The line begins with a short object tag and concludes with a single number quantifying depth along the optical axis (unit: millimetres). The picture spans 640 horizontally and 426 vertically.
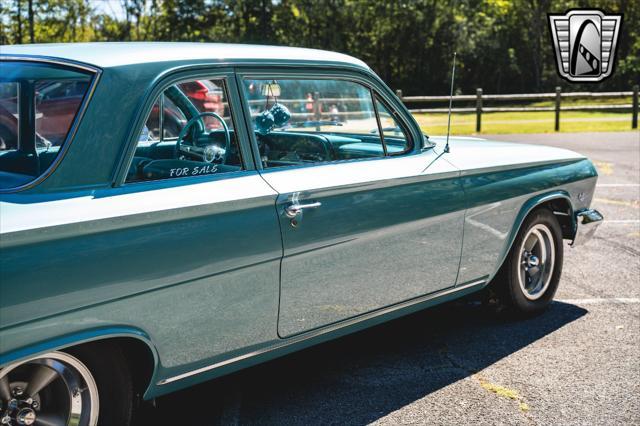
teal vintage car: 2572
